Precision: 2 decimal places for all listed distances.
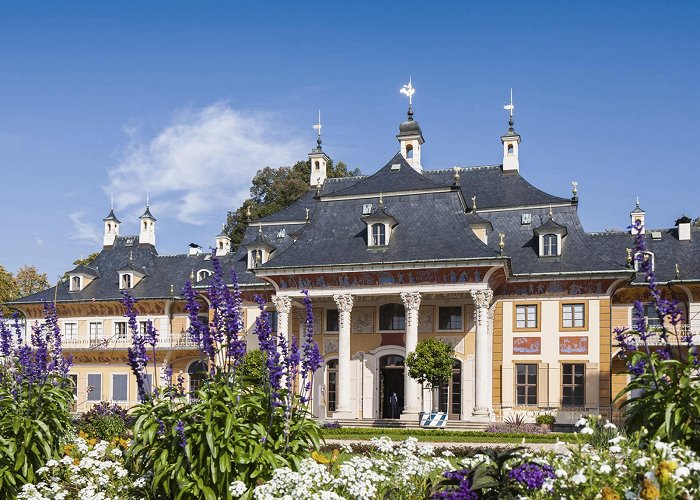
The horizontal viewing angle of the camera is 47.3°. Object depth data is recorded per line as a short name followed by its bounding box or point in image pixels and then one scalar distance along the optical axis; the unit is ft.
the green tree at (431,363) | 106.83
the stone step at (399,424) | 107.04
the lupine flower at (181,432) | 32.27
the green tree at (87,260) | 197.16
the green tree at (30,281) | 205.16
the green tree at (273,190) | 191.52
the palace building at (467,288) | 115.34
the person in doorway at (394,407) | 124.12
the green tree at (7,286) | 190.29
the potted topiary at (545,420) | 112.88
